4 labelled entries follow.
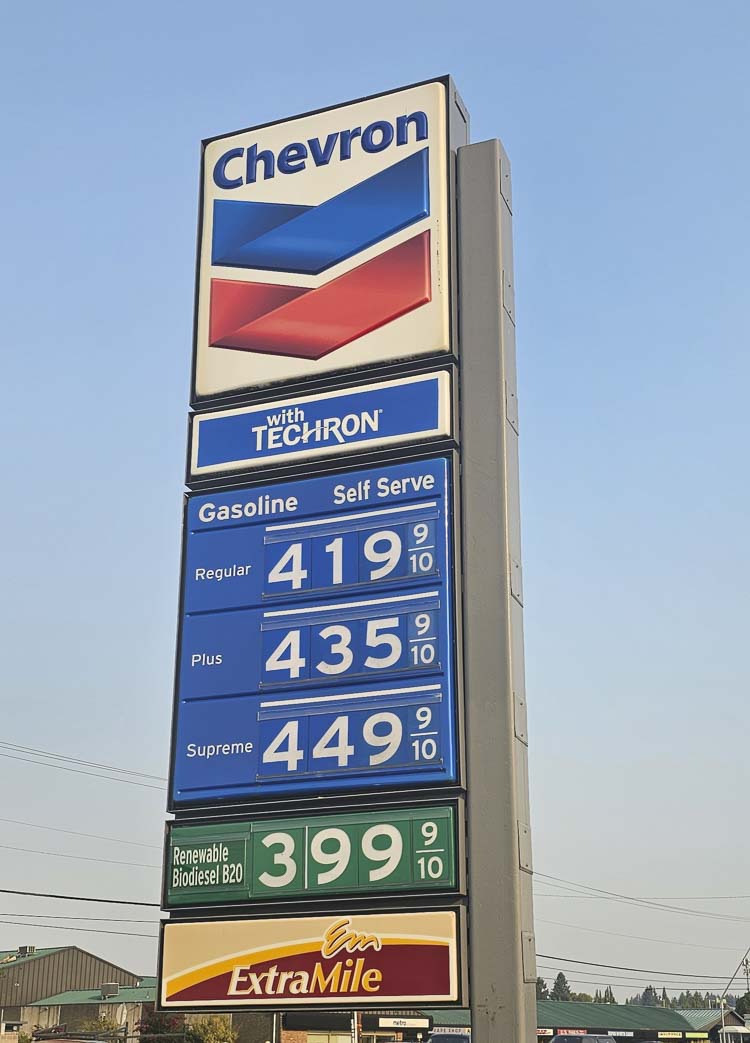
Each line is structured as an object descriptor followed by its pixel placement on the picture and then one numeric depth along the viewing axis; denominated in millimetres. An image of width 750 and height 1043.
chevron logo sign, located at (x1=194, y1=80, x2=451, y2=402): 13148
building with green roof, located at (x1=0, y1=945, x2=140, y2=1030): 83625
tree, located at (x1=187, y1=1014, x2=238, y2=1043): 43969
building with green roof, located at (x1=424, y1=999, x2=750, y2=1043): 68344
